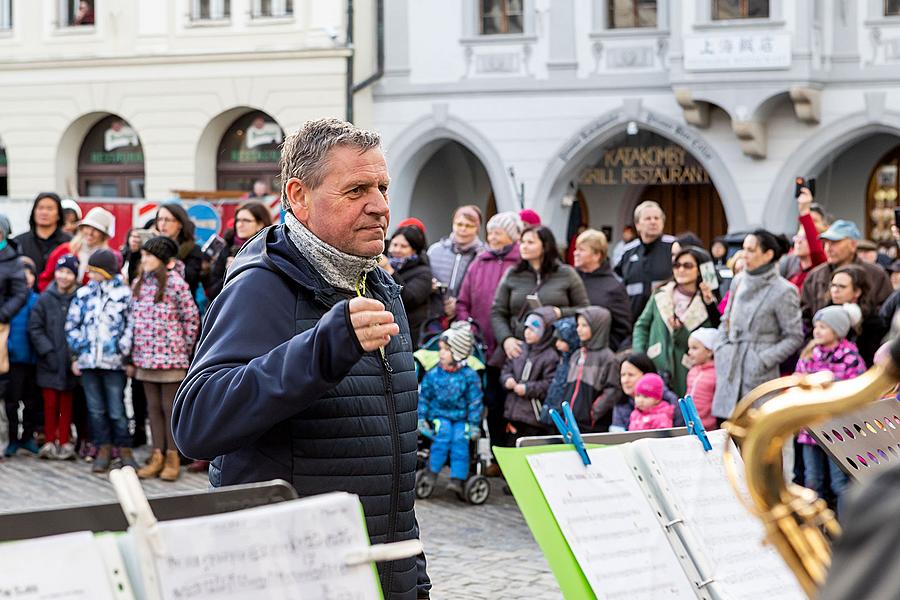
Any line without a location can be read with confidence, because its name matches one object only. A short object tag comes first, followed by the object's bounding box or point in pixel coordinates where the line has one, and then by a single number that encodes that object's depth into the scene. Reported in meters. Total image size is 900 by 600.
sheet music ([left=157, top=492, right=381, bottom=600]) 2.04
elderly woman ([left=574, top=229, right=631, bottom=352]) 9.74
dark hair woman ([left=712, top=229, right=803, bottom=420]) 8.49
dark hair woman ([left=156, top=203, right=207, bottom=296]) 10.38
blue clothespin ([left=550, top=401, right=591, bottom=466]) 3.12
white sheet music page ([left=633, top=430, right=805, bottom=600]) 3.18
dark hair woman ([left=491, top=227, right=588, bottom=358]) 9.43
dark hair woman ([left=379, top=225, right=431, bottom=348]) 9.79
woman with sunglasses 9.08
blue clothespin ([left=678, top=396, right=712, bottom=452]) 3.35
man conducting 3.06
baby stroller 9.33
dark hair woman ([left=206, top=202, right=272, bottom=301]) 10.27
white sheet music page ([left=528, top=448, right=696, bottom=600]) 3.01
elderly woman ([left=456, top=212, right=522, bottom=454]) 9.90
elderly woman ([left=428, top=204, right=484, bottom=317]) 10.59
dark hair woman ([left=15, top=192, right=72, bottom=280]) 11.91
